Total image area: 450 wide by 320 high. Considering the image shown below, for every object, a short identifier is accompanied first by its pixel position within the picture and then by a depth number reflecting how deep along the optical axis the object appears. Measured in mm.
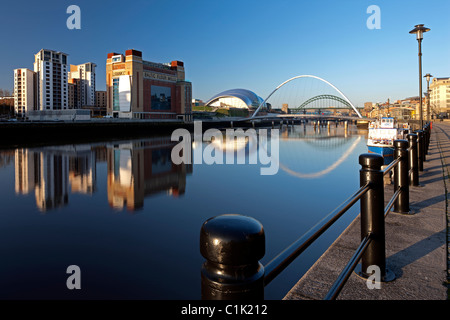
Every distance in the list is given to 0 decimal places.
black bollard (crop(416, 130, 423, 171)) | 7754
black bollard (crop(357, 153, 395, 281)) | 2383
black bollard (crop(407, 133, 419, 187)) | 5758
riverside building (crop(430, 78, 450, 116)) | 102625
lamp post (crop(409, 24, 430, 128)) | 15027
